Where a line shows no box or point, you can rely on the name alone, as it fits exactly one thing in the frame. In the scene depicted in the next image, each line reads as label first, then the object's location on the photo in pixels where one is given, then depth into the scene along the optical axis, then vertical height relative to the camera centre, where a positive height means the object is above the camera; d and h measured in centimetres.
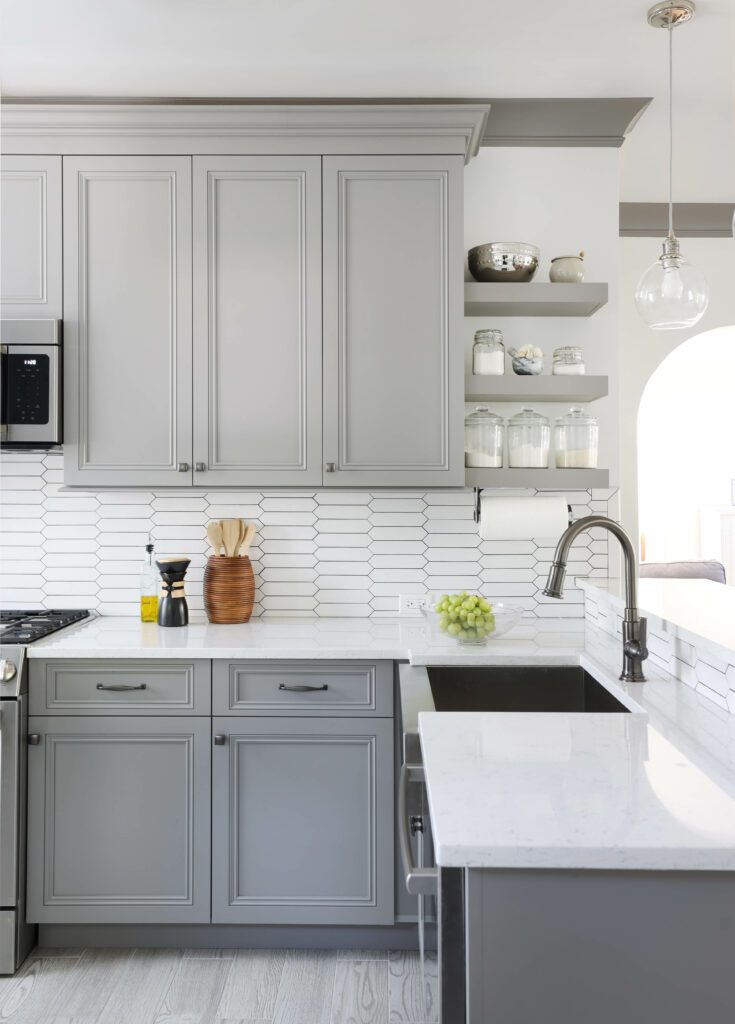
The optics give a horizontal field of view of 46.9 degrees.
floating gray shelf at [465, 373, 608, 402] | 281 +45
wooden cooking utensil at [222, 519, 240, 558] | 295 -5
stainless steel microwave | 265 +44
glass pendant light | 212 +58
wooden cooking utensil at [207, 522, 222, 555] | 294 -5
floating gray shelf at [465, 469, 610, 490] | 279 +14
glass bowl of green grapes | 246 -29
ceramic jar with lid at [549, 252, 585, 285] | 284 +84
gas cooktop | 248 -33
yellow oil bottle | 294 -24
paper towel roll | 284 +1
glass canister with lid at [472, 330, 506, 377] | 283 +56
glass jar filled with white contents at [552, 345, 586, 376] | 284 +54
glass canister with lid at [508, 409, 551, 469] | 281 +27
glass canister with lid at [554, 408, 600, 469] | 281 +27
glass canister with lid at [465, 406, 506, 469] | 280 +27
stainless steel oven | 238 -82
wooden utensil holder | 290 -24
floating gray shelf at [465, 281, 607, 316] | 279 +75
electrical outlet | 306 -30
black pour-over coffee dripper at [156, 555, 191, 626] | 280 -24
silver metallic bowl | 281 +87
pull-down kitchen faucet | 201 -24
